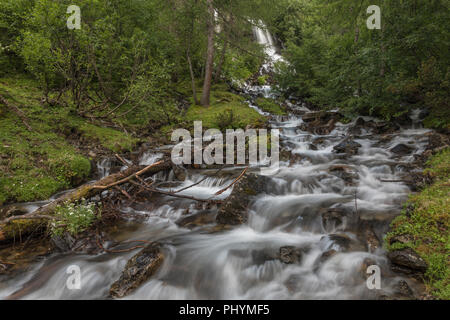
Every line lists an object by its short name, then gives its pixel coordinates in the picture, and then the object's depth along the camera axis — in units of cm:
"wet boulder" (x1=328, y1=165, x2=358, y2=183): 616
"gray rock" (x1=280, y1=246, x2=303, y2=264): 375
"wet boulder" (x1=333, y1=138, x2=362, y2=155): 833
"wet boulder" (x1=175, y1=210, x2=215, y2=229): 503
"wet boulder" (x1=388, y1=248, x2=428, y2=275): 300
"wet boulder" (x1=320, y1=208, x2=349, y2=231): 439
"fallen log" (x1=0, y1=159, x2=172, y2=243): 410
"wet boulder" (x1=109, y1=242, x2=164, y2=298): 335
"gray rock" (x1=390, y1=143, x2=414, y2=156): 759
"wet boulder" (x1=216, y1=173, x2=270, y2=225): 499
